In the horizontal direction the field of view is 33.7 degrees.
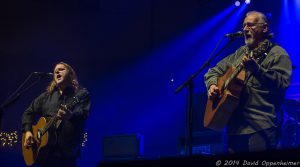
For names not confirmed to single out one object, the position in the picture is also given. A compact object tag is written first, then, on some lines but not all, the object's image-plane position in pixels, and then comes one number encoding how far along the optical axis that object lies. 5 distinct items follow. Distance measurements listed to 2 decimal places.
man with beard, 4.49
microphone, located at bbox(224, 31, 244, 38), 5.00
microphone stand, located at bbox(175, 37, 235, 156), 4.99
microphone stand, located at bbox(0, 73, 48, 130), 5.83
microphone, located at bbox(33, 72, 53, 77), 6.00
